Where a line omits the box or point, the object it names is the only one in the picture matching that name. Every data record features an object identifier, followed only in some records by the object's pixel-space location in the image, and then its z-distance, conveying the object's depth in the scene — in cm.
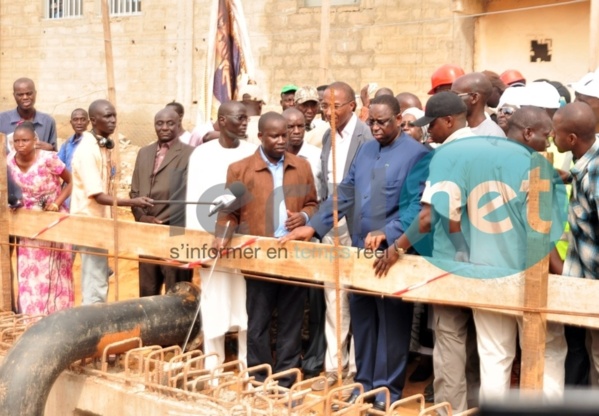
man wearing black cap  483
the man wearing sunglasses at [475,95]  586
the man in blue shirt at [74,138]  801
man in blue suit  513
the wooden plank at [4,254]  685
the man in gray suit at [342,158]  589
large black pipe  518
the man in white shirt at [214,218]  587
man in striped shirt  427
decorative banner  873
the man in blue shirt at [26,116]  855
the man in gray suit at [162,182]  674
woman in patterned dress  691
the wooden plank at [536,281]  415
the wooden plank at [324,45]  996
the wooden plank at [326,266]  417
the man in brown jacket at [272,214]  567
